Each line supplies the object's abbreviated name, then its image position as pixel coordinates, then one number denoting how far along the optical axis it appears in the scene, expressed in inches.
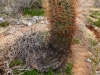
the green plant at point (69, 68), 86.0
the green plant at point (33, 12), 122.0
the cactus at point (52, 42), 79.4
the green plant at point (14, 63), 80.1
